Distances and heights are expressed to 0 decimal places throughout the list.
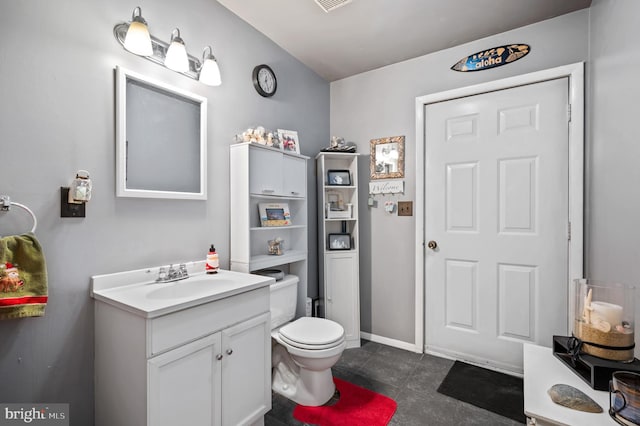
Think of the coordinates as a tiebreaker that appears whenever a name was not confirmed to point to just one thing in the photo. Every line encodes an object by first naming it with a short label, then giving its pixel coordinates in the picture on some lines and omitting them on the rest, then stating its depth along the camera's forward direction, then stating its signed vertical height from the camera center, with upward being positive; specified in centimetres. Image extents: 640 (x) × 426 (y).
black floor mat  183 -121
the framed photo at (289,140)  236 +56
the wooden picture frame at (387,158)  266 +48
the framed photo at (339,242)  271 -29
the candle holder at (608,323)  103 -41
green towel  106 -25
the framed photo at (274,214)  219 -3
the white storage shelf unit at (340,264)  267 -49
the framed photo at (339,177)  274 +30
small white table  86 -60
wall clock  219 +99
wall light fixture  138 +82
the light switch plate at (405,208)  262 +2
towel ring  112 +2
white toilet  179 -85
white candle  106 -37
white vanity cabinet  115 -67
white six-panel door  209 -8
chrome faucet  157 -35
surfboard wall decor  219 +117
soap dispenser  179 -32
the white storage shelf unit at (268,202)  194 +4
